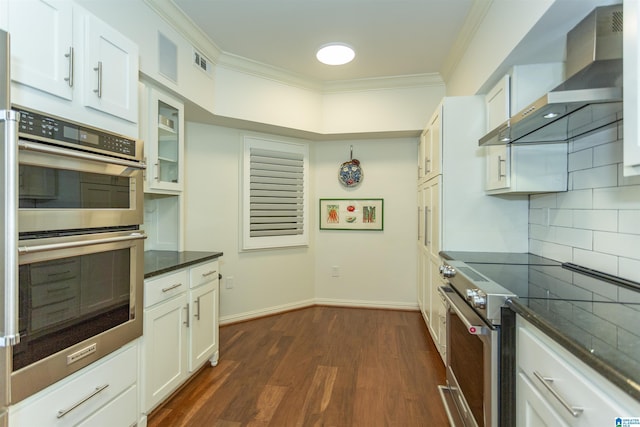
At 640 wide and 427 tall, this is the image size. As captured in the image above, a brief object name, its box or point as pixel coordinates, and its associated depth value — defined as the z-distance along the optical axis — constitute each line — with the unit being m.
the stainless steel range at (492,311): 1.20
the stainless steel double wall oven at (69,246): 1.05
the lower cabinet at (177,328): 1.73
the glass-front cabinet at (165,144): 2.16
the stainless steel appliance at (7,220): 0.95
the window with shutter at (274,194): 3.49
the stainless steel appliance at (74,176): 1.08
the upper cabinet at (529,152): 1.84
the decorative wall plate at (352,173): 3.88
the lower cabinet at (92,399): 1.11
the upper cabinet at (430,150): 2.44
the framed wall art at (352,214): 3.87
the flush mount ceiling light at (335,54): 2.67
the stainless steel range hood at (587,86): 1.12
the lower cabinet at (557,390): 0.72
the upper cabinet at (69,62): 1.13
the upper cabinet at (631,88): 0.99
